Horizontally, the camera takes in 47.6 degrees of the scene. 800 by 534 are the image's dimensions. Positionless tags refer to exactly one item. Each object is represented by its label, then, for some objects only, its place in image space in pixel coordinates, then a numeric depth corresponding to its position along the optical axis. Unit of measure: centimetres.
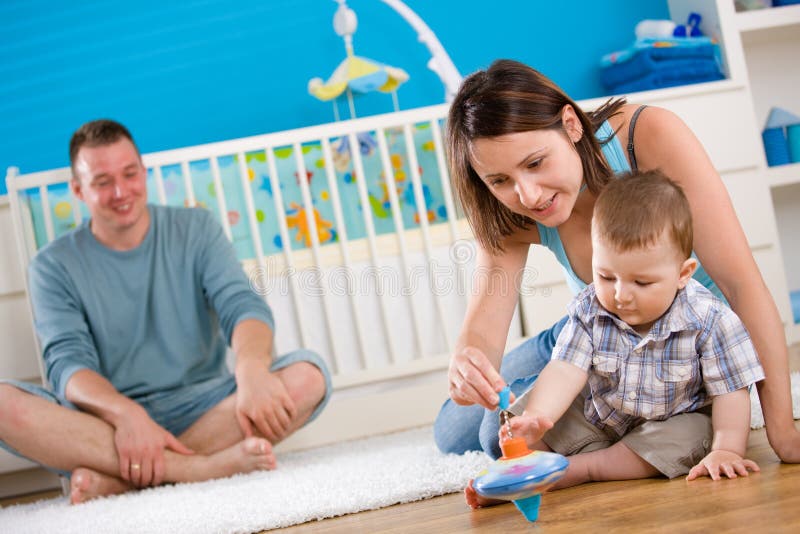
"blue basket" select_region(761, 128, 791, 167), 252
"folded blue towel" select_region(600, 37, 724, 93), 242
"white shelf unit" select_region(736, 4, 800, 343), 279
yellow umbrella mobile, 252
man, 180
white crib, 219
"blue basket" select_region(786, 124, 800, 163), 253
